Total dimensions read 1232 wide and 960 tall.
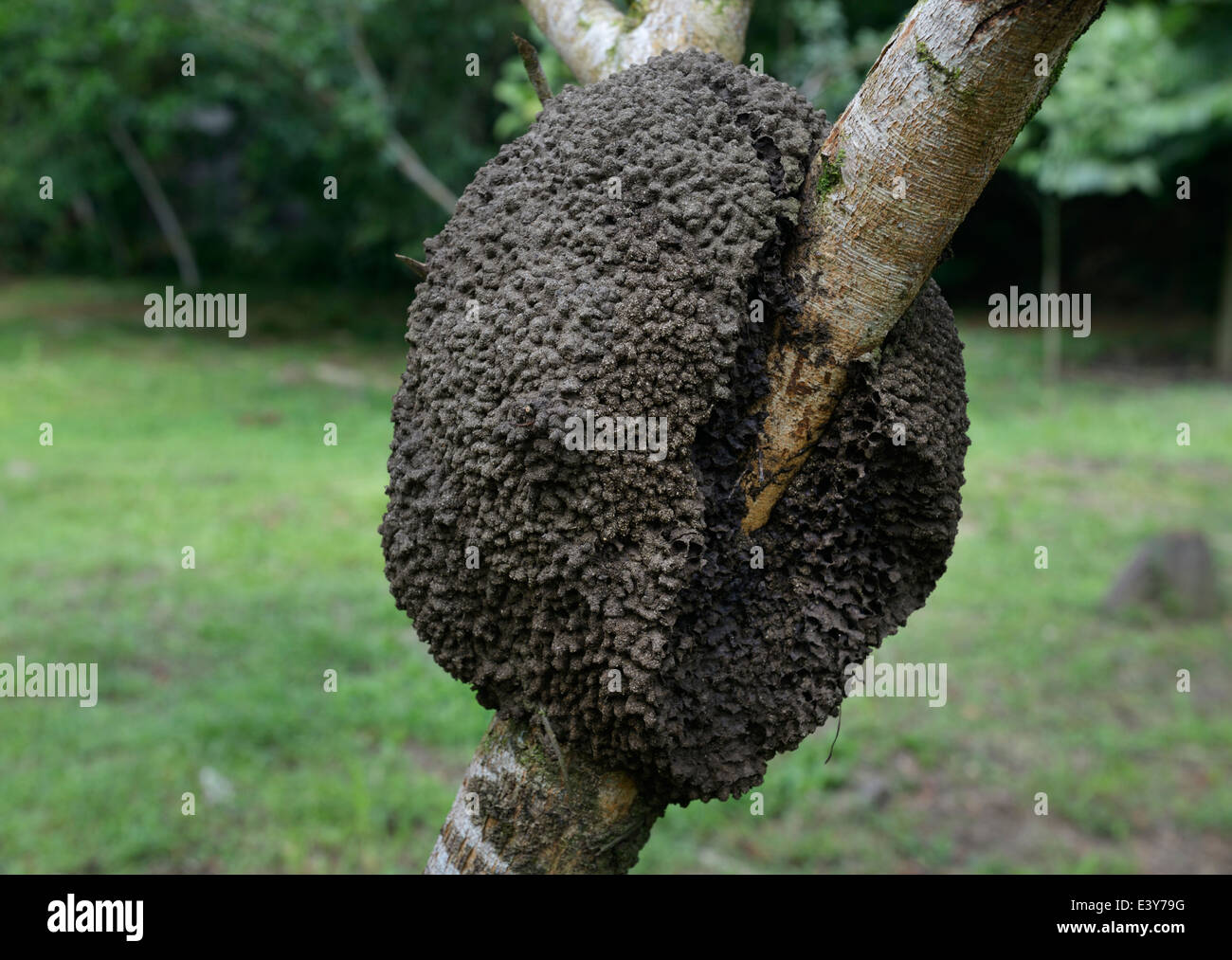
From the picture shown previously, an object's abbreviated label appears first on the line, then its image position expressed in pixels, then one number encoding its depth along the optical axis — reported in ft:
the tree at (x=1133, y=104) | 30.68
